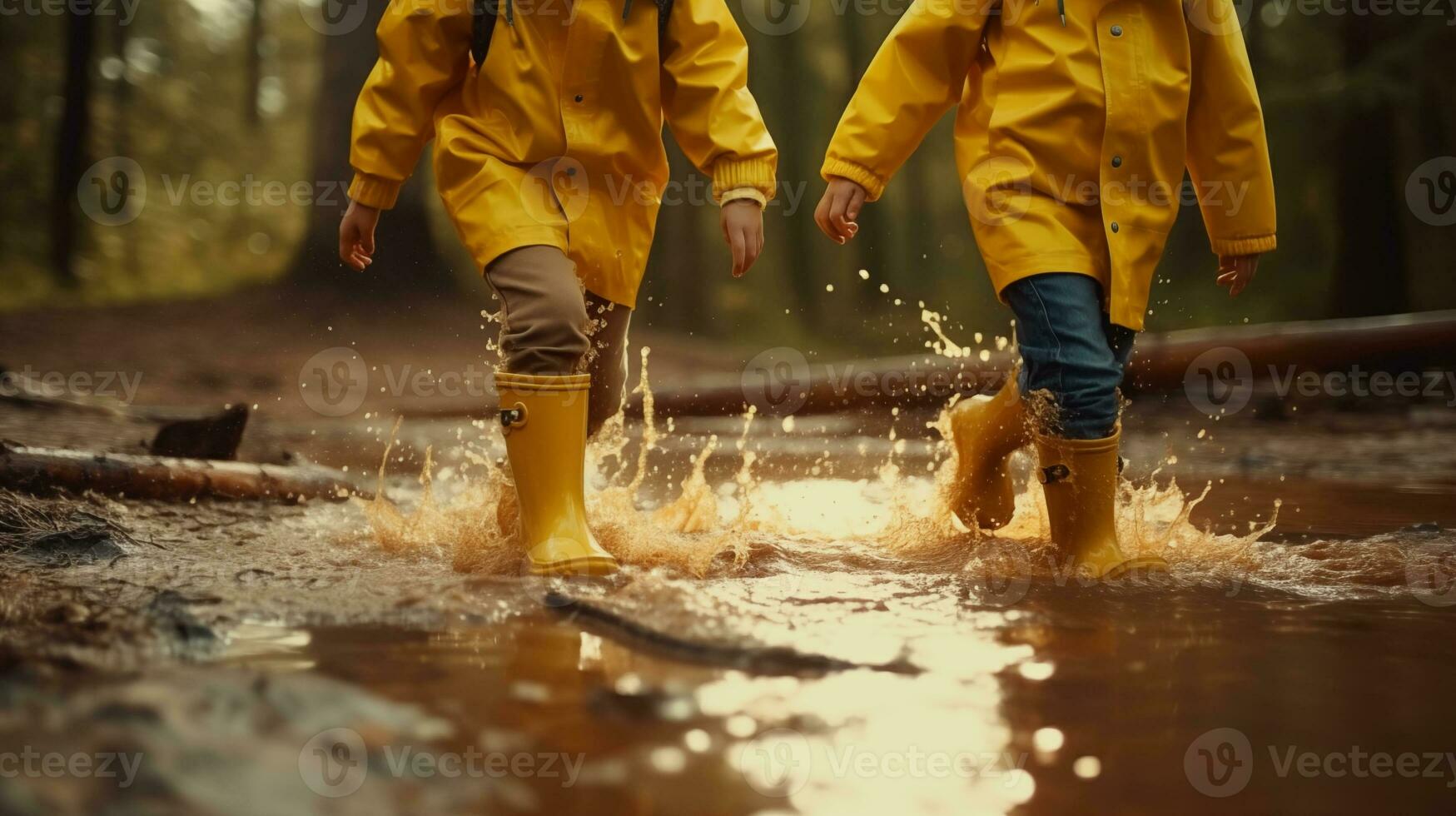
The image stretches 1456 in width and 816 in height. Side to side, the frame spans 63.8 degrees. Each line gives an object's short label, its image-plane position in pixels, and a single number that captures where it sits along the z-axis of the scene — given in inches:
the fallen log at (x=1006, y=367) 194.9
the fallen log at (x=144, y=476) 114.0
